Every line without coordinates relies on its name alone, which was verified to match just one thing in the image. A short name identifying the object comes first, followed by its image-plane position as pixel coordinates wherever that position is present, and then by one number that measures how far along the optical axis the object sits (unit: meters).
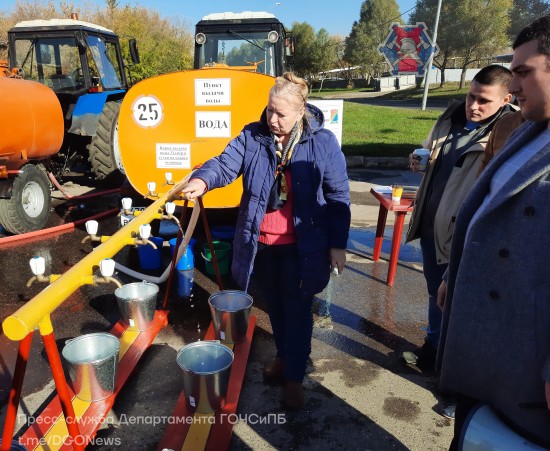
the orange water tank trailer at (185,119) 4.28
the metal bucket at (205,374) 2.31
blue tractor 6.53
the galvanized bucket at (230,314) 2.97
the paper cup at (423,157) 2.62
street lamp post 17.27
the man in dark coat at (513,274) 1.16
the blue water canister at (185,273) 3.81
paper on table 4.35
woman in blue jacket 2.18
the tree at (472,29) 34.16
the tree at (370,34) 46.91
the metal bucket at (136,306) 3.10
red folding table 3.77
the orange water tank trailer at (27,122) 4.53
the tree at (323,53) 44.22
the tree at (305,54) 44.39
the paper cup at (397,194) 3.98
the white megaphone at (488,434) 1.26
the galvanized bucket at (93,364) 2.34
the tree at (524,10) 42.53
